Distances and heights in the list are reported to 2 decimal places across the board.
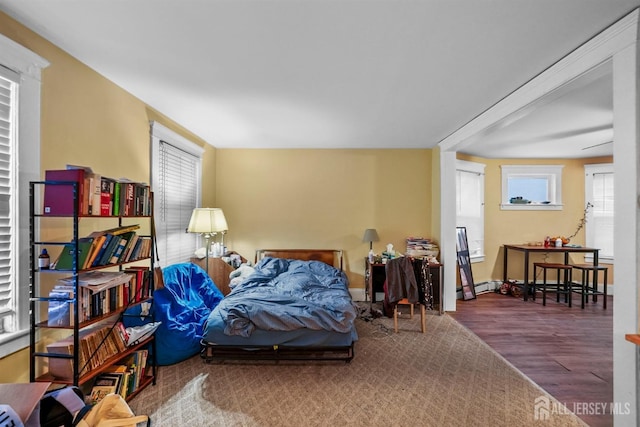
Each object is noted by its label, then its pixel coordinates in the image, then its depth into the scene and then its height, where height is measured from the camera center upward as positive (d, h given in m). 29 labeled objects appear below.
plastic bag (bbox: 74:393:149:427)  1.36 -1.00
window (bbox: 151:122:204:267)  3.33 +0.29
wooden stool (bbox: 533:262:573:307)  4.60 -1.20
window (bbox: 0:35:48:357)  1.73 +0.19
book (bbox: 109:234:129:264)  2.02 -0.28
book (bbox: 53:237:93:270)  1.79 -0.30
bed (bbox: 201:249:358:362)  2.59 -1.06
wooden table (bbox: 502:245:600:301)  4.82 -0.63
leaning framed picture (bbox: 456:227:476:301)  4.95 -0.92
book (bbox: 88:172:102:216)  1.85 +0.11
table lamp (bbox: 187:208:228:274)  3.75 -0.14
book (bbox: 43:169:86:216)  1.76 +0.09
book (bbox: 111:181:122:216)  2.05 +0.09
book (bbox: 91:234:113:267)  1.90 -0.26
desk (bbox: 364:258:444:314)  4.32 -1.08
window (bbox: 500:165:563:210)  5.44 +0.52
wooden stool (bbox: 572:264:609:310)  4.43 -1.21
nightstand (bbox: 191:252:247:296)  4.11 -0.87
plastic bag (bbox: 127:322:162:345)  2.23 -0.98
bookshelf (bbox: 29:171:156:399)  1.76 -0.50
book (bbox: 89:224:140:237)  1.96 -0.14
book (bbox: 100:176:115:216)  1.95 +0.11
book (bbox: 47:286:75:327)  1.78 -0.62
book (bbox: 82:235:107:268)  1.85 -0.26
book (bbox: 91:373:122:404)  1.98 -1.24
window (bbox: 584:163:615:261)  5.26 +0.12
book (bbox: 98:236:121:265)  1.95 -0.28
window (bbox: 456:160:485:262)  5.20 +0.17
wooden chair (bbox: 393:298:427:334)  3.45 -1.29
